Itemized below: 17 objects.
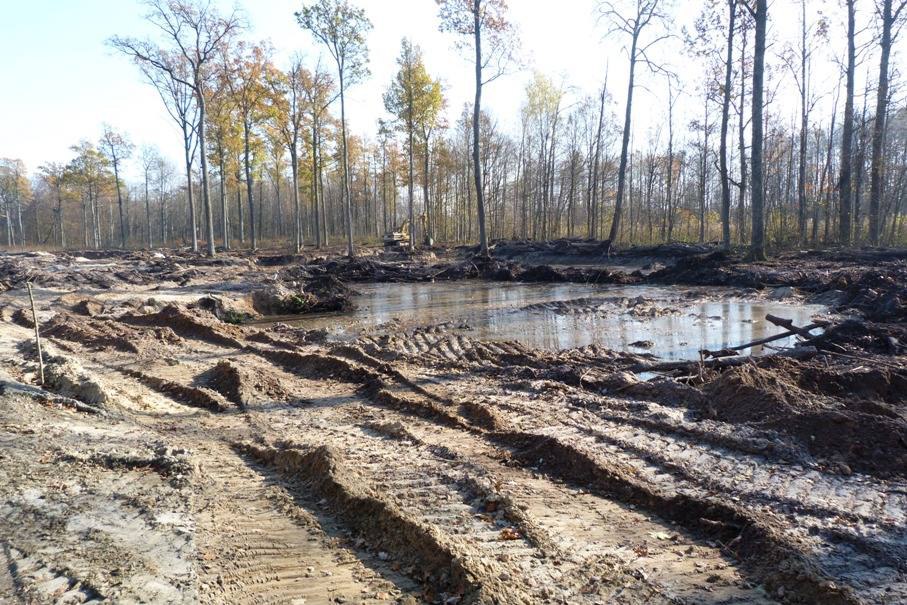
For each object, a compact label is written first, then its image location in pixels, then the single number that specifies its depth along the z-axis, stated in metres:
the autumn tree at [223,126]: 34.75
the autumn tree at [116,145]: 50.56
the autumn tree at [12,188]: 64.00
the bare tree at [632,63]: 26.64
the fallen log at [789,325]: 7.90
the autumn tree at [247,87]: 34.75
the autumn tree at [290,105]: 35.22
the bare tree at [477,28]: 24.64
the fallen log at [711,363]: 7.15
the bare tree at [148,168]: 62.06
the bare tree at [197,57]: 29.45
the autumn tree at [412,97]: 34.22
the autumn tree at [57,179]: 53.69
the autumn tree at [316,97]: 34.75
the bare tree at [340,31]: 29.17
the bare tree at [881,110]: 22.81
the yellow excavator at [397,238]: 38.84
